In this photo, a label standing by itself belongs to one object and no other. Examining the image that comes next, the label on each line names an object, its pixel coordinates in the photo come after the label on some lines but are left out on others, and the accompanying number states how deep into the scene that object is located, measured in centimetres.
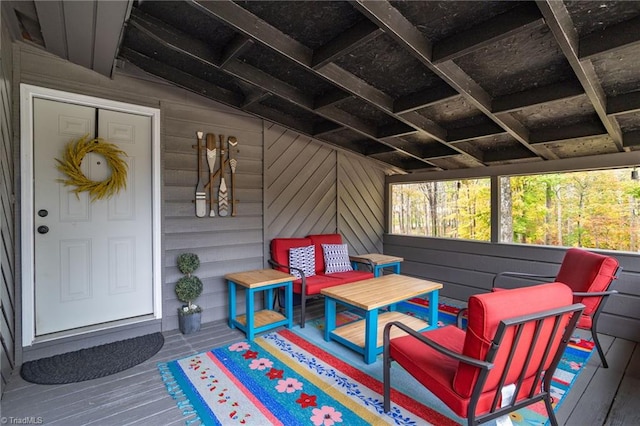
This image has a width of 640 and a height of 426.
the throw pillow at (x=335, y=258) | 412
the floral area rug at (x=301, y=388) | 197
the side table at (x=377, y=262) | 429
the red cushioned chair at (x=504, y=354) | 143
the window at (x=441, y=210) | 579
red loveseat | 350
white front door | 271
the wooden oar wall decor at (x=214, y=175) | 345
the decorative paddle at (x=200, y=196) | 343
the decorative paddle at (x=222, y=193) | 358
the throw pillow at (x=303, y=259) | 385
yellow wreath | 278
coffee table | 264
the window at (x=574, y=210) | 453
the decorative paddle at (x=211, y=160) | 350
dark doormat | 239
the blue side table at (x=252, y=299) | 309
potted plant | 321
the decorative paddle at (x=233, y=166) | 366
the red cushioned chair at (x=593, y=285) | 259
